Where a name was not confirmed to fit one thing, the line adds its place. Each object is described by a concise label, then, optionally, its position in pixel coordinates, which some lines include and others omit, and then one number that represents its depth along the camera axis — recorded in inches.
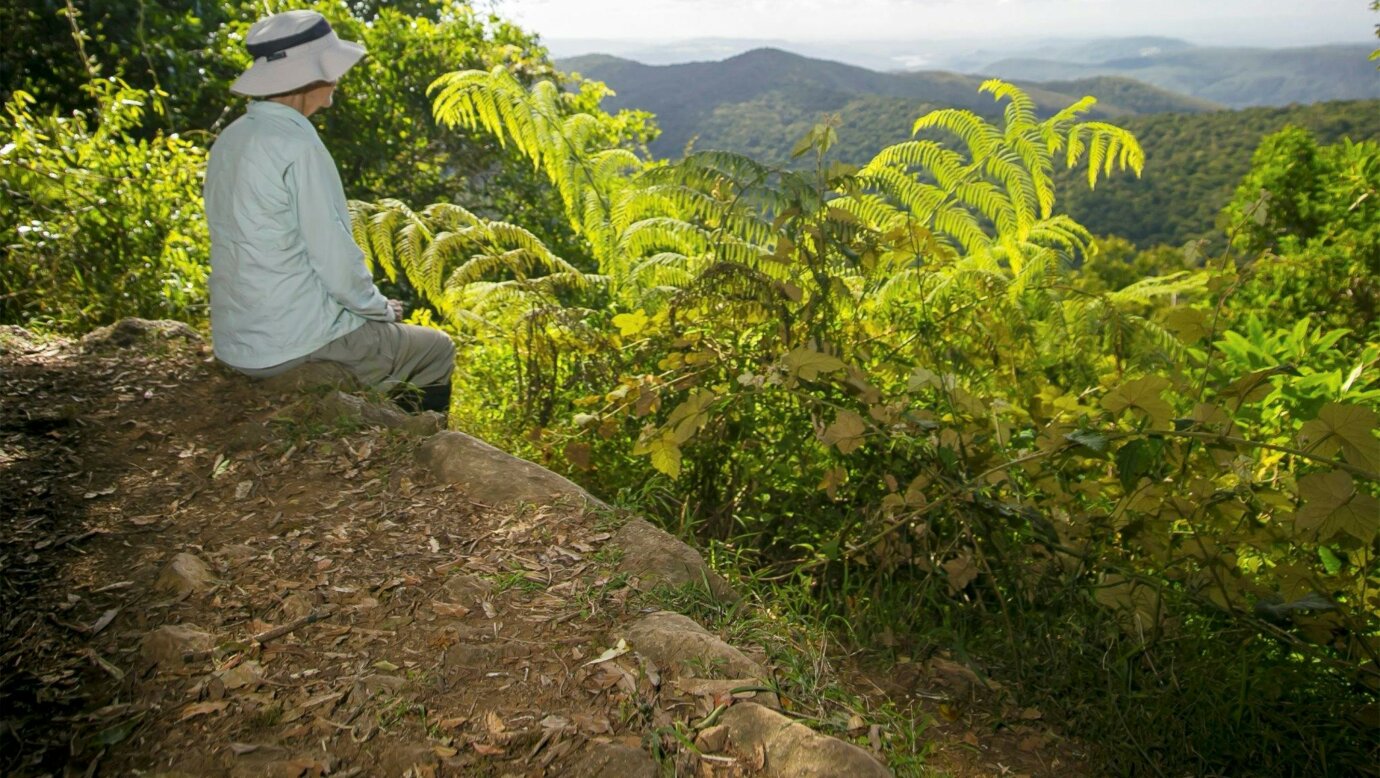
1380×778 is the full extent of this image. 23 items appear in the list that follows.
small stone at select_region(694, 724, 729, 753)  76.0
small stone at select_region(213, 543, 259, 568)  101.3
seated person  135.5
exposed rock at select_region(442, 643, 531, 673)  85.4
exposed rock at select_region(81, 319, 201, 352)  159.6
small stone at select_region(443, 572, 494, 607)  96.0
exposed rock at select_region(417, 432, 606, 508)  116.4
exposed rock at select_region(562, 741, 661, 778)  72.7
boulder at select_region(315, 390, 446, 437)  133.4
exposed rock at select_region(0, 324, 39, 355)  157.4
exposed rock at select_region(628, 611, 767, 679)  84.0
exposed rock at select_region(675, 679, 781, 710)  80.8
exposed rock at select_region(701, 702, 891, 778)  71.9
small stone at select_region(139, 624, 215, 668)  83.5
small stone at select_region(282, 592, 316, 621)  92.4
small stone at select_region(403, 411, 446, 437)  132.4
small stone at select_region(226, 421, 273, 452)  127.3
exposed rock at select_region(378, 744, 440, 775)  72.6
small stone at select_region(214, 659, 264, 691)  81.0
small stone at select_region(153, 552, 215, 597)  94.8
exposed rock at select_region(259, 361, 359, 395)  142.6
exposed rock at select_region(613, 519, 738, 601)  101.3
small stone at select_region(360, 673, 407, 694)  81.3
